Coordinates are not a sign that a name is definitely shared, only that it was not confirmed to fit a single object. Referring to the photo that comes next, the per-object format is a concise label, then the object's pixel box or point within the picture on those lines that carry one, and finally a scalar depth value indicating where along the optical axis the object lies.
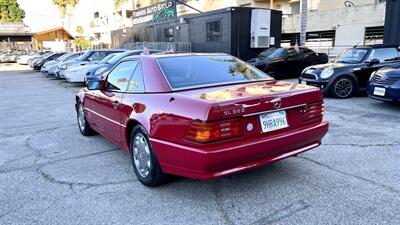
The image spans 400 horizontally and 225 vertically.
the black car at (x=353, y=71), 8.77
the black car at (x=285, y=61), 13.12
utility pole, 16.69
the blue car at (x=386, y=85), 6.81
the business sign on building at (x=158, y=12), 28.08
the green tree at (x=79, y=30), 70.62
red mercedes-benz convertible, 2.89
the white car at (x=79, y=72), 13.48
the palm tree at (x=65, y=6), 55.25
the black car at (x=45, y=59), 23.42
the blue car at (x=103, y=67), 11.86
